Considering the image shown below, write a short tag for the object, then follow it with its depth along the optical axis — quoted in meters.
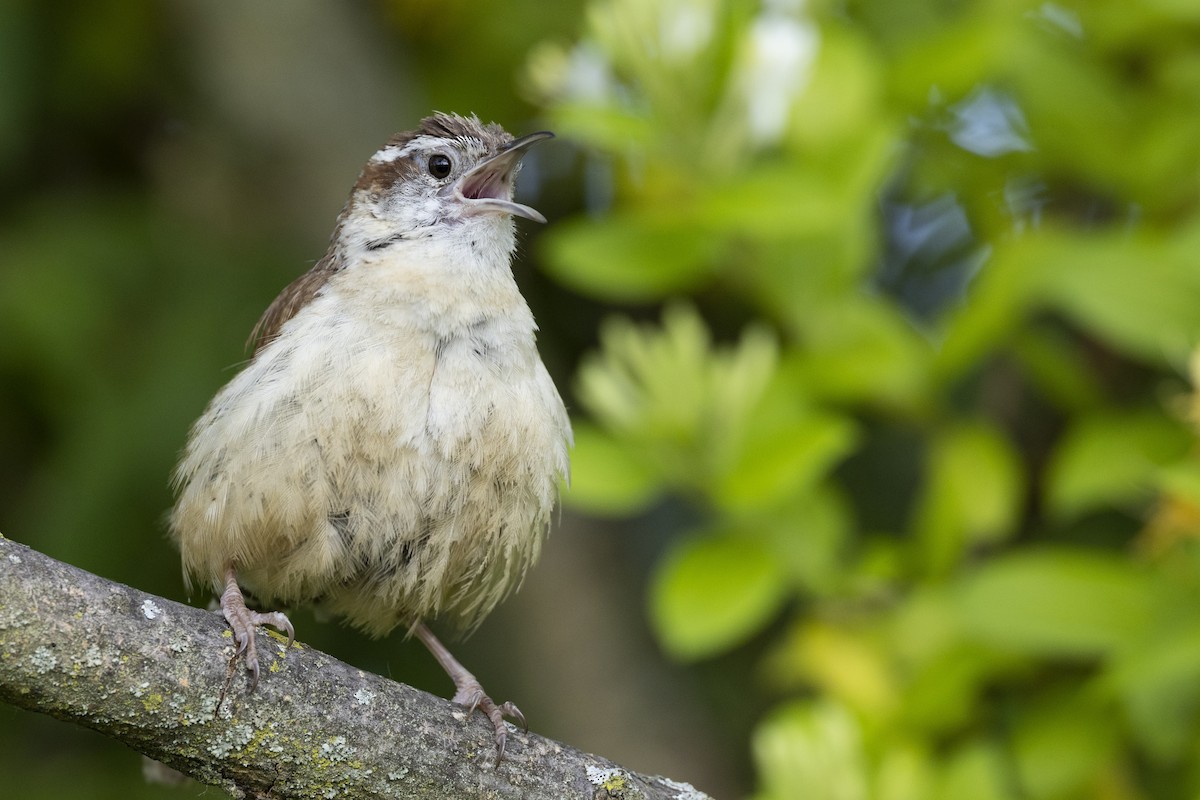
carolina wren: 6.56
